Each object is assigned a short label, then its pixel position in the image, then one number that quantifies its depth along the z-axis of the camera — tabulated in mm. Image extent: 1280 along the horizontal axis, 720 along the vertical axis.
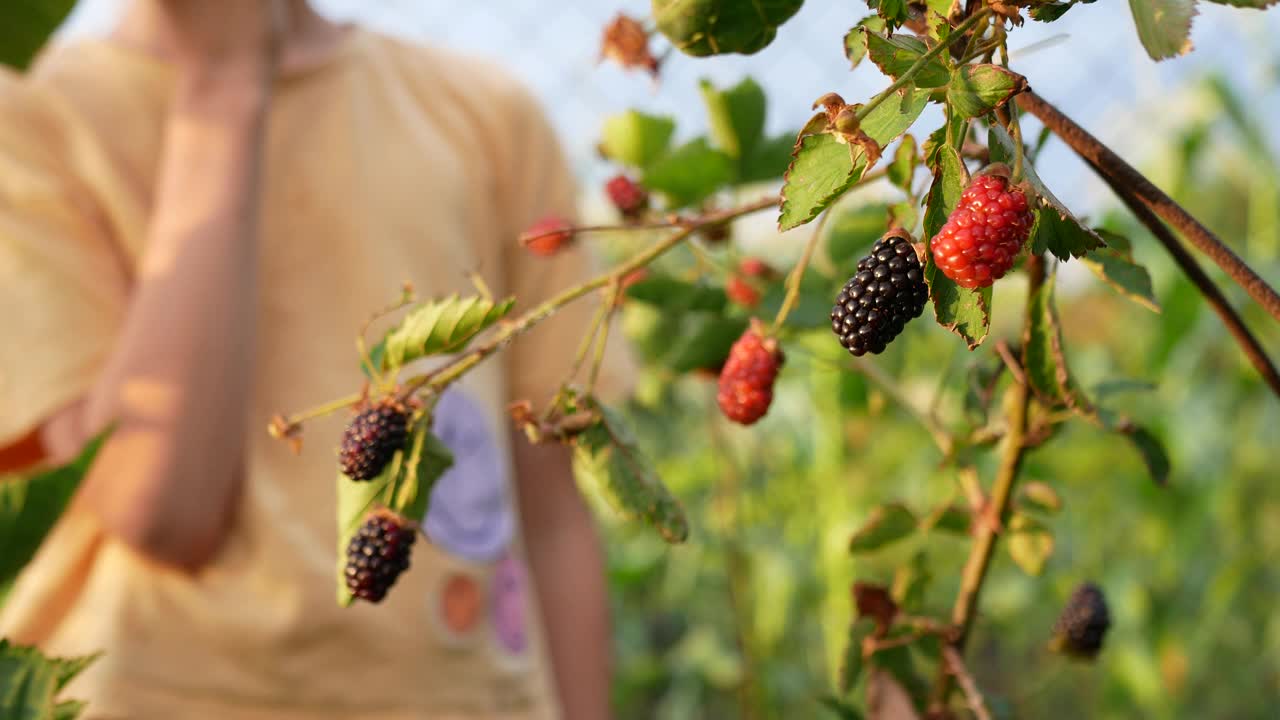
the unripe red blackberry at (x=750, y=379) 394
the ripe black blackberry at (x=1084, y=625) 478
